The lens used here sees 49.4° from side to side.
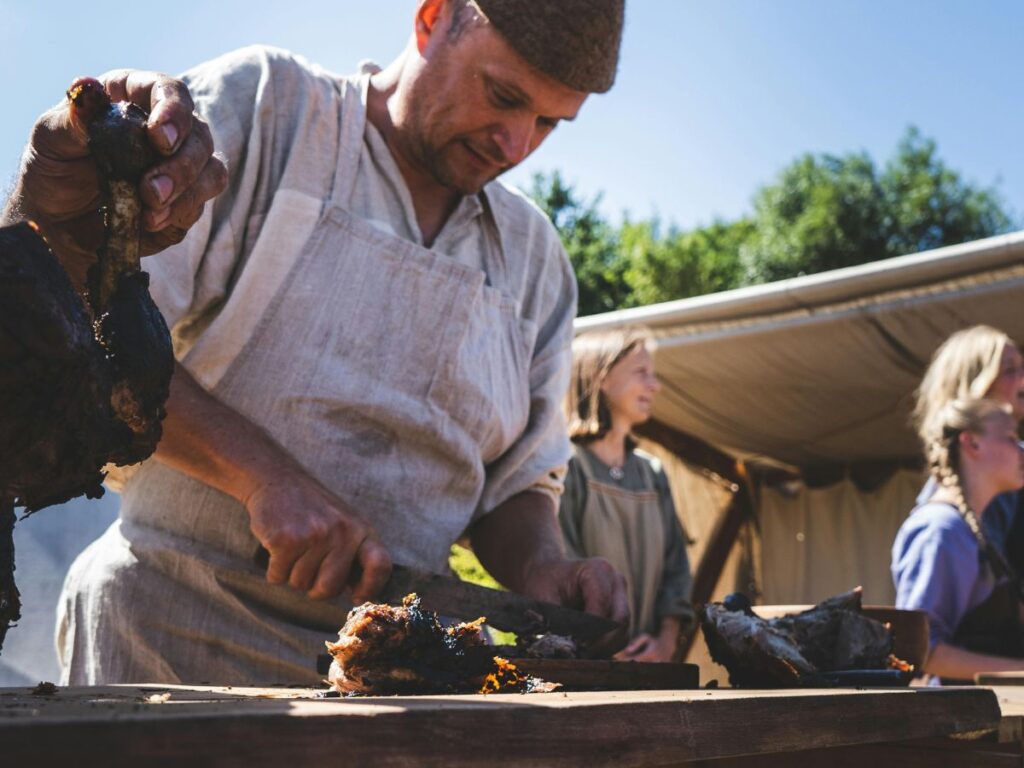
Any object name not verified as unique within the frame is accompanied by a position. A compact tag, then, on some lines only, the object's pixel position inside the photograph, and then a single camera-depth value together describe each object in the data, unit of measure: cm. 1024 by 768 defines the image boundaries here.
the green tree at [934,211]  3772
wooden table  81
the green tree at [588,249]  2478
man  214
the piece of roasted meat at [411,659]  141
